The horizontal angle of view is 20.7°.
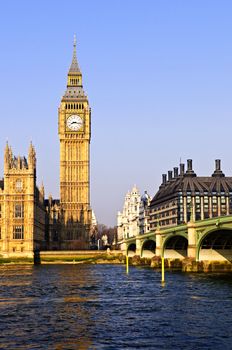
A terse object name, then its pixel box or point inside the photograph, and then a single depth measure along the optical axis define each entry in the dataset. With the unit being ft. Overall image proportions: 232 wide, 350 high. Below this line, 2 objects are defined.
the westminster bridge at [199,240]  317.01
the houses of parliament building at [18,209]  562.25
